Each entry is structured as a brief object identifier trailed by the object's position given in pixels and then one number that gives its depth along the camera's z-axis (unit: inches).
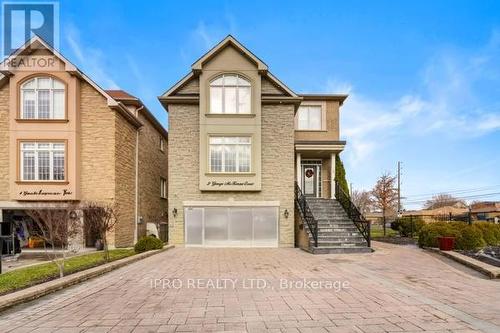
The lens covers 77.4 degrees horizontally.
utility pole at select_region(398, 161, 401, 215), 1520.7
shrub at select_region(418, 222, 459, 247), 534.9
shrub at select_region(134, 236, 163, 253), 551.8
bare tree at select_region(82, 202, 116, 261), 473.7
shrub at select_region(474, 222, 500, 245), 571.5
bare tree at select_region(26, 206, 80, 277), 358.9
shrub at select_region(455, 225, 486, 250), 510.2
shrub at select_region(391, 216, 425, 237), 808.4
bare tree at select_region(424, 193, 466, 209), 2892.2
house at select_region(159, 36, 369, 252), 668.7
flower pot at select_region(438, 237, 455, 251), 504.1
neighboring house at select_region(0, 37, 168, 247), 634.8
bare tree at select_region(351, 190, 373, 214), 2448.3
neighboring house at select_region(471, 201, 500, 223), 1555.1
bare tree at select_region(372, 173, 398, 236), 1142.3
